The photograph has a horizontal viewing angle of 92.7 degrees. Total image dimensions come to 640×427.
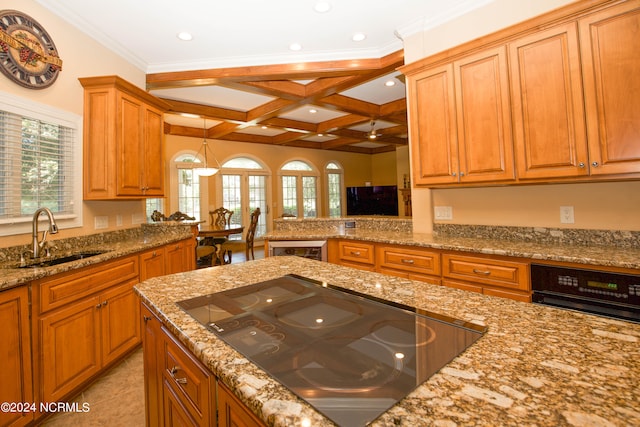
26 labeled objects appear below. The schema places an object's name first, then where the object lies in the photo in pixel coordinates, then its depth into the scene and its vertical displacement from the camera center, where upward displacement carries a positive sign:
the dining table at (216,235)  4.78 -0.09
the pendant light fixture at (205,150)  6.70 +1.81
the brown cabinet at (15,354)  1.57 -0.62
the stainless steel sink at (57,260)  2.07 -0.18
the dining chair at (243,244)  5.27 -0.27
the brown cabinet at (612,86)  1.77 +0.77
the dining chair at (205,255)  4.66 -0.38
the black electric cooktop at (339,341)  0.58 -0.31
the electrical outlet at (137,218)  3.50 +0.17
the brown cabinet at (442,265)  1.96 -0.34
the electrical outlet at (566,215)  2.21 +0.01
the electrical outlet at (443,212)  2.85 +0.08
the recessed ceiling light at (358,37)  3.03 +1.89
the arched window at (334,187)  9.35 +1.17
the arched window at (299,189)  8.43 +1.08
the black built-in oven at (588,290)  1.56 -0.41
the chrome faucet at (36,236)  2.06 +0.01
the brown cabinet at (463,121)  2.26 +0.80
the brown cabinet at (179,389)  0.75 -0.47
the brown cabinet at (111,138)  2.77 +0.89
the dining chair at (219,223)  5.27 +0.13
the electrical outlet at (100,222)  2.93 +0.12
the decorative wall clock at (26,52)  2.12 +1.37
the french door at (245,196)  7.41 +0.82
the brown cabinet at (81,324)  1.78 -0.60
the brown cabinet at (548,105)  1.95 +0.76
